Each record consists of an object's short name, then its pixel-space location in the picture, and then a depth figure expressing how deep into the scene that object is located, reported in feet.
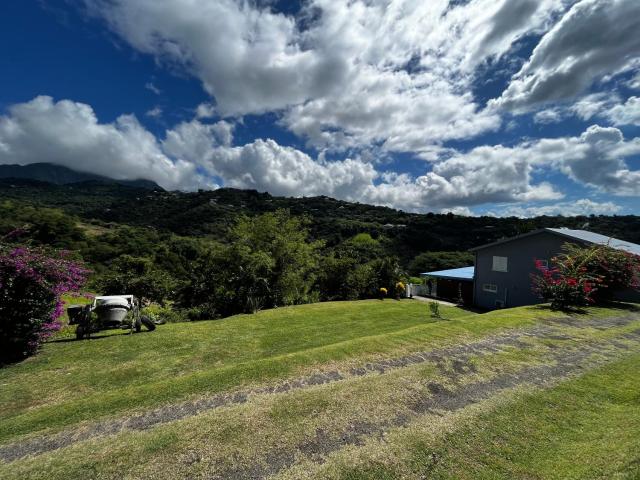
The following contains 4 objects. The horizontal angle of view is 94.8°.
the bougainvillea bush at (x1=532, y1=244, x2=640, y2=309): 36.73
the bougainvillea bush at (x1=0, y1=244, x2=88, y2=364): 20.57
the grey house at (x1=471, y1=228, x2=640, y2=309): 56.90
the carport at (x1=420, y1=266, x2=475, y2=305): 79.61
